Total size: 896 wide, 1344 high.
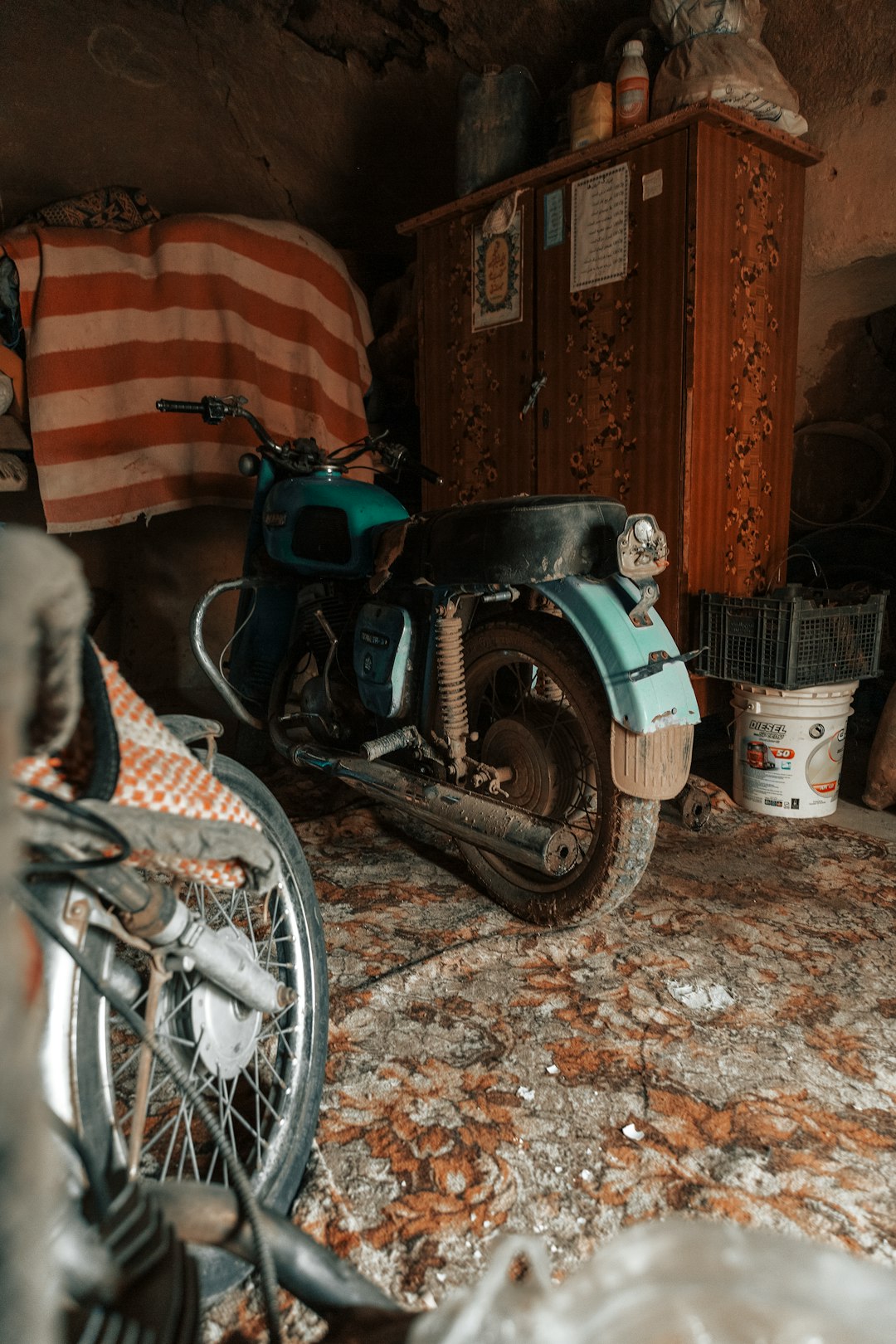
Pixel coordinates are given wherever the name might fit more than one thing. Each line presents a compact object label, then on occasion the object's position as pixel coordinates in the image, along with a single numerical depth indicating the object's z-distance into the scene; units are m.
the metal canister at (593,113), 3.01
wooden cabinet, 2.85
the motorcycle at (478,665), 1.79
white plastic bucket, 2.66
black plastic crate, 2.61
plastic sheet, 0.60
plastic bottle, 2.93
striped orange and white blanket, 3.30
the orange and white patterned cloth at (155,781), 0.83
